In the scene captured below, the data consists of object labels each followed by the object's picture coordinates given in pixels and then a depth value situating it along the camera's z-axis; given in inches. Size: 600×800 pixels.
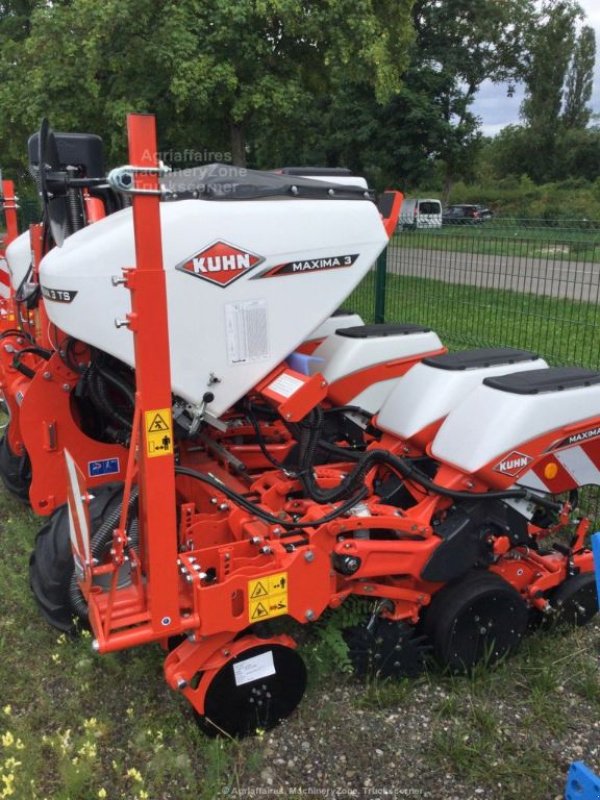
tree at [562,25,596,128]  2198.6
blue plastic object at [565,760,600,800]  79.0
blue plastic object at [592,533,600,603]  71.2
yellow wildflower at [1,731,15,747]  99.0
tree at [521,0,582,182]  1354.6
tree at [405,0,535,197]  1046.4
